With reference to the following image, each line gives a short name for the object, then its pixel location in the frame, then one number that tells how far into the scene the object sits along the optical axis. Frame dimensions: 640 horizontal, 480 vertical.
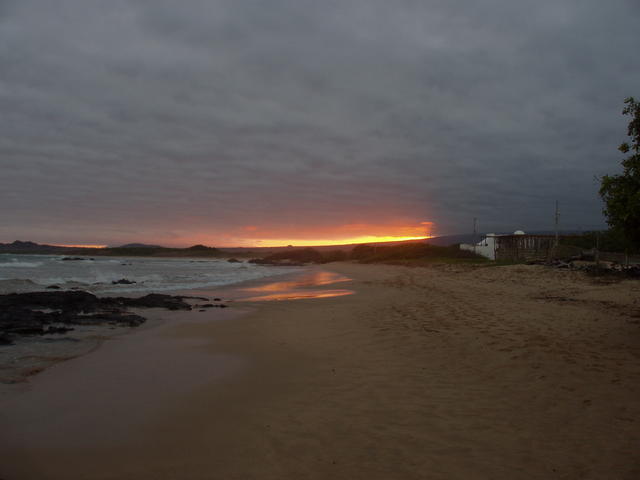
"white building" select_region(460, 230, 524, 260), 47.23
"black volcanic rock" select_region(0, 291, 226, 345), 10.55
